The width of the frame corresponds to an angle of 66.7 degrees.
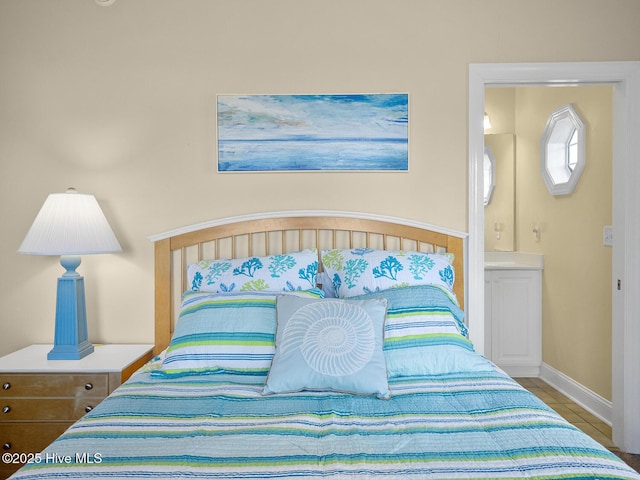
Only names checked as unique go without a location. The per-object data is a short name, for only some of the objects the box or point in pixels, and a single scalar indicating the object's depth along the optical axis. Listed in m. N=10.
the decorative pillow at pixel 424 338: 1.81
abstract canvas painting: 2.56
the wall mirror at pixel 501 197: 4.22
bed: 1.16
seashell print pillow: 1.62
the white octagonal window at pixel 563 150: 3.33
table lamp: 2.26
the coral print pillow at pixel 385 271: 2.19
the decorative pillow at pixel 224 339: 1.84
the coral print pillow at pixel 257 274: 2.23
